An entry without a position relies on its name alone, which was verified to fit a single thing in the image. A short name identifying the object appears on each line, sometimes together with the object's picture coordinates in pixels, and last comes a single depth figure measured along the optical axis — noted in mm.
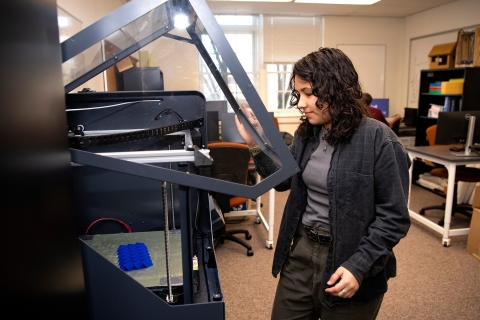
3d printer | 694
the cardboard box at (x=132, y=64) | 1697
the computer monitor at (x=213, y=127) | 3119
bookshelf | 4148
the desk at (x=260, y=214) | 2828
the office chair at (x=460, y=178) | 3135
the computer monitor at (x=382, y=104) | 5852
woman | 960
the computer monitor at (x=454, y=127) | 3061
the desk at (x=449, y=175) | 2770
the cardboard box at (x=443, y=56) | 4488
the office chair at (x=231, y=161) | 2420
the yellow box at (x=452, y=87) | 4234
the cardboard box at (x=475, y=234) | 2643
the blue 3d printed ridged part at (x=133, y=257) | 982
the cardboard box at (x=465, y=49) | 4301
